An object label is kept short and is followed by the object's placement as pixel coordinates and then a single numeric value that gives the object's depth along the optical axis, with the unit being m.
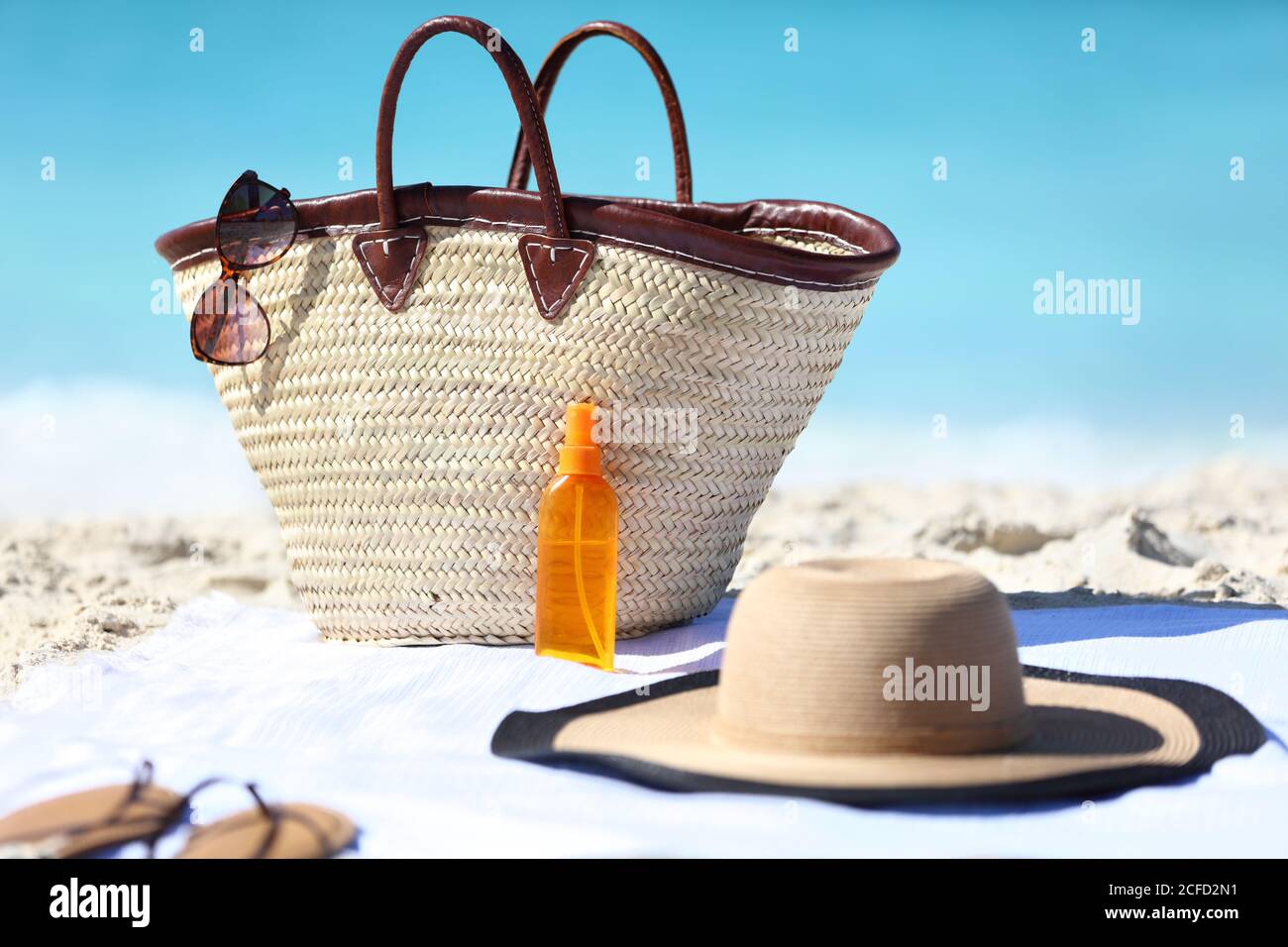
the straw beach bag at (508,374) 1.77
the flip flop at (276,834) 1.06
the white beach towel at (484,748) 1.07
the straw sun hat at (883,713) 1.10
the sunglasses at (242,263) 1.91
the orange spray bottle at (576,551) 1.77
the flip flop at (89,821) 1.10
